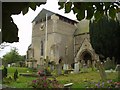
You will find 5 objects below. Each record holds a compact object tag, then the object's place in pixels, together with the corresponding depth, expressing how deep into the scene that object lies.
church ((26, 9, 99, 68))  18.98
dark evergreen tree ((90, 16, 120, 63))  11.75
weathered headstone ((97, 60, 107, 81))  7.12
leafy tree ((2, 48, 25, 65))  25.40
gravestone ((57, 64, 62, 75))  9.72
